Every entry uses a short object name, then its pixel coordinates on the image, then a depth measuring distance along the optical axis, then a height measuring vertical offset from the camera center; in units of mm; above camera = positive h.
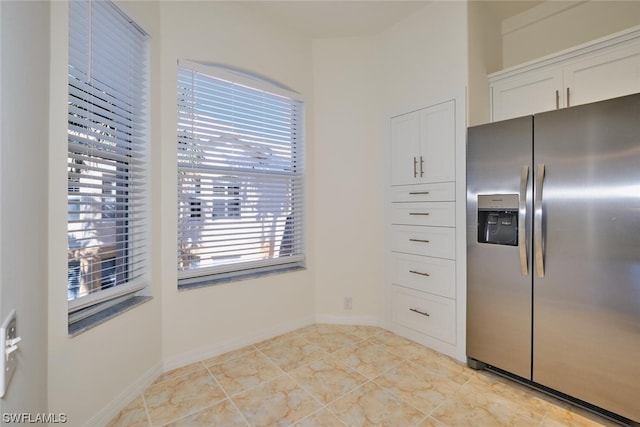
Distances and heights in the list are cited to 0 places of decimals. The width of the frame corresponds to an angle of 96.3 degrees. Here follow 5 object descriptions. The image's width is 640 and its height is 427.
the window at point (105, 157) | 1483 +339
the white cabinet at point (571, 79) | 1818 +972
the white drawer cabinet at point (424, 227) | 2301 -109
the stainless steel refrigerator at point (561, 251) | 1514 -221
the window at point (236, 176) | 2230 +342
